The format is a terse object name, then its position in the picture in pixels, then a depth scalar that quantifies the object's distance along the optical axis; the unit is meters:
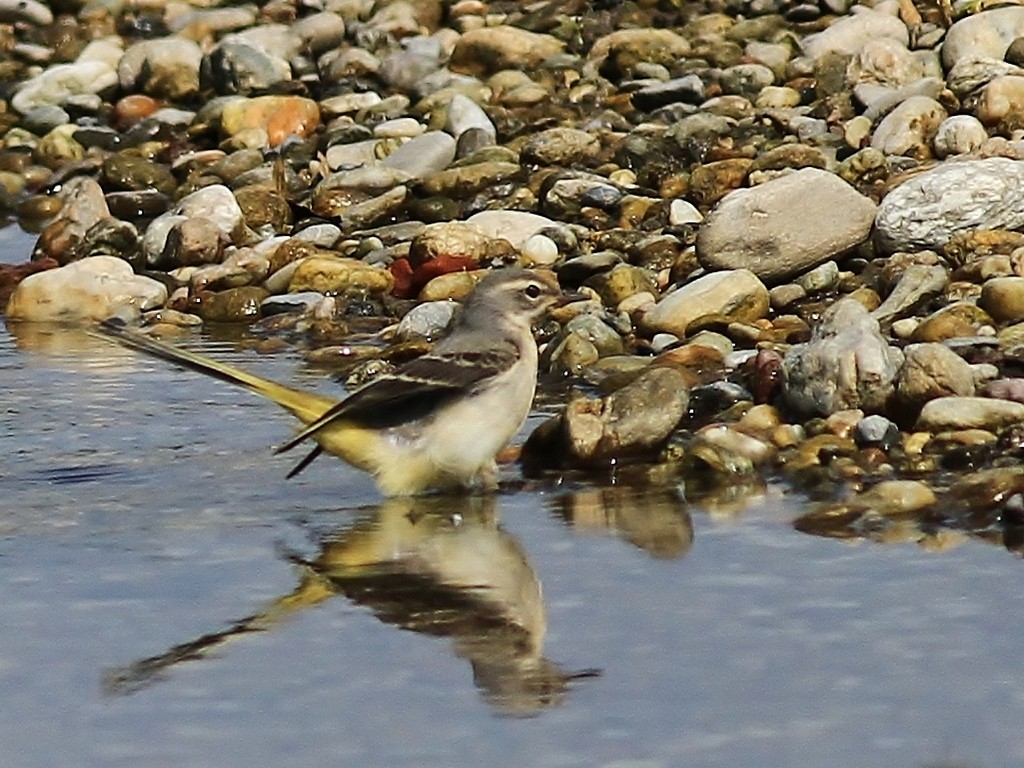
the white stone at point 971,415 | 9.32
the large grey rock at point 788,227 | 12.44
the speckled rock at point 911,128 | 14.33
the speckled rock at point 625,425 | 9.73
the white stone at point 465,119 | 16.61
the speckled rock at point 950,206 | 12.43
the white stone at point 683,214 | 13.91
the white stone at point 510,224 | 13.99
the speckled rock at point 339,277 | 13.86
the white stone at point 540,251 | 13.62
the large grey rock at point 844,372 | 9.76
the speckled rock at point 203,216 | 15.22
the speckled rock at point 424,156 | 15.93
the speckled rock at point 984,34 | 15.64
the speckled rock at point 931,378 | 9.65
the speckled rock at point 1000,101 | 14.15
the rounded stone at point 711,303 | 11.97
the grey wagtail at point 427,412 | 9.31
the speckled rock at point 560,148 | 15.66
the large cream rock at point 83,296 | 14.34
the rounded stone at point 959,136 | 13.91
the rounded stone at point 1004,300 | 11.03
